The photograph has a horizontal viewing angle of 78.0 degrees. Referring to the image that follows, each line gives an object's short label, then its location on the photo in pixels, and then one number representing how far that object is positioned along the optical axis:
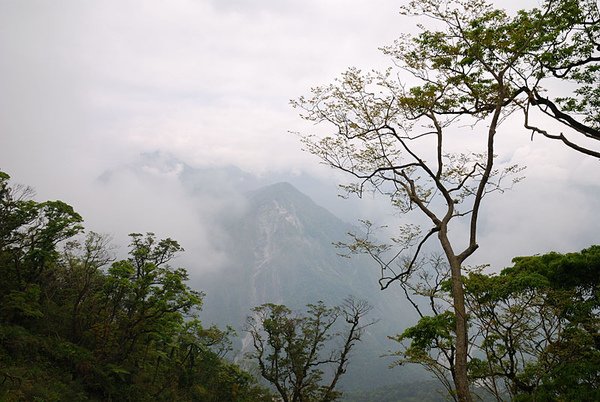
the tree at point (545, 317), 7.80
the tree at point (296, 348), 22.70
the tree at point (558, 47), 7.82
